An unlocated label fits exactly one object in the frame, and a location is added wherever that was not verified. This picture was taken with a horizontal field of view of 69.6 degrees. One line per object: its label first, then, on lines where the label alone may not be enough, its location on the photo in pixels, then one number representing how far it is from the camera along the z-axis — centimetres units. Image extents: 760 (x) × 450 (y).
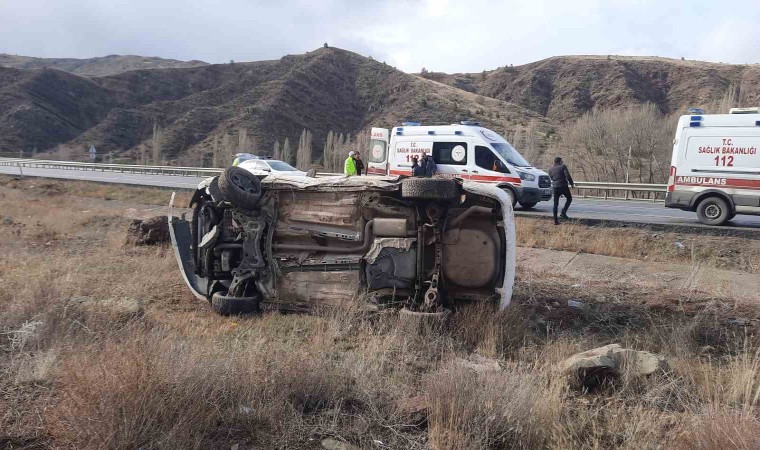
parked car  2218
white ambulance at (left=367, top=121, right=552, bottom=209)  1556
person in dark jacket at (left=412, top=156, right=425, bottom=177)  1526
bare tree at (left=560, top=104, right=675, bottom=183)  3469
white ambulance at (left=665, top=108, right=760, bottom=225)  1229
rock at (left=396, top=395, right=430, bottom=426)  358
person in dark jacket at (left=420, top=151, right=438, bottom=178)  1528
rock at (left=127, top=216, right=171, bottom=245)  1145
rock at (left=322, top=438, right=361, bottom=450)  334
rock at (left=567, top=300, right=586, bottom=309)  680
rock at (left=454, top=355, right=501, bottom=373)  411
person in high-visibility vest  1556
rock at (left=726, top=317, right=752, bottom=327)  607
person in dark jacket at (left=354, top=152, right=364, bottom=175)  1566
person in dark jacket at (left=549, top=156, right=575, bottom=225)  1269
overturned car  566
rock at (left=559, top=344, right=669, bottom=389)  423
